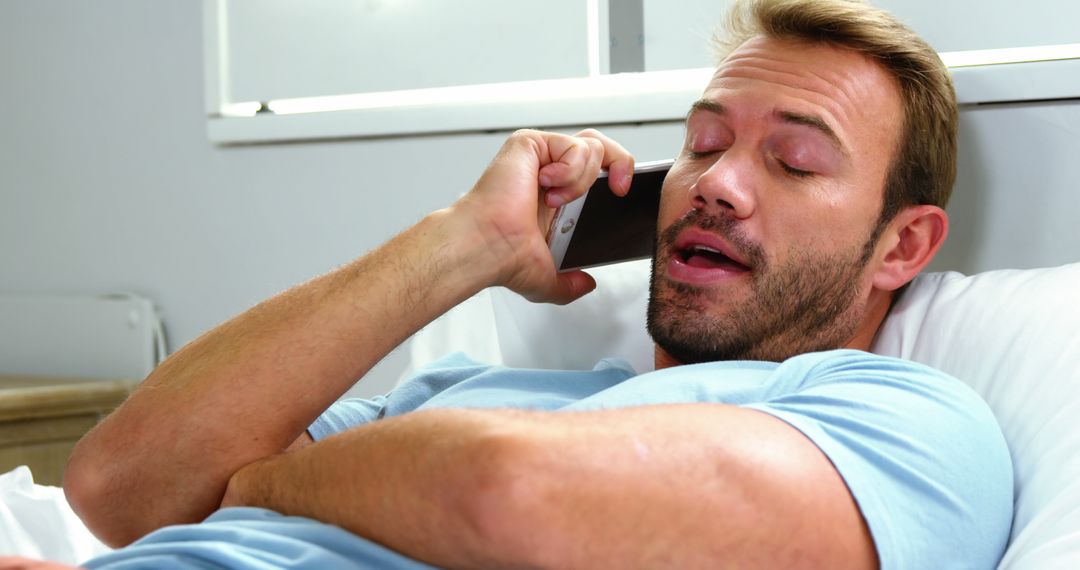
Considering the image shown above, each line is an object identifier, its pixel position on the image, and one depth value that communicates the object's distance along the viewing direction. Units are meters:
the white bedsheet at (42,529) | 1.30
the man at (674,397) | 0.82
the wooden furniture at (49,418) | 2.11
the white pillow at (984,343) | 1.00
